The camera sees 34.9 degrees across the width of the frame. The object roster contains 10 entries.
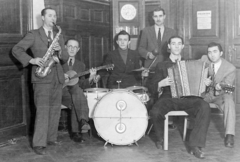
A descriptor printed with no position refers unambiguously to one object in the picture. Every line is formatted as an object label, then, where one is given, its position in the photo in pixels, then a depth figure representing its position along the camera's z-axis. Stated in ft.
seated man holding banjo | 14.87
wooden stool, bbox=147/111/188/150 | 13.52
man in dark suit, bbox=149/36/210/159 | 12.82
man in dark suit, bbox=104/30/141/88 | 16.72
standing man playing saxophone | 13.44
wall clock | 20.79
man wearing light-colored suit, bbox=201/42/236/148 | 13.82
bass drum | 13.94
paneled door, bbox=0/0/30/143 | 14.66
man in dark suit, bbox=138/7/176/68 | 17.89
